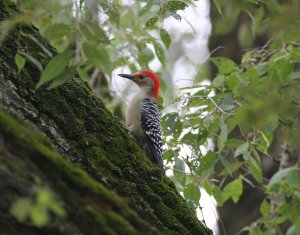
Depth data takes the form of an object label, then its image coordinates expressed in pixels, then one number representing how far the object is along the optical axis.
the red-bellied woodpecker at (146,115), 11.18
